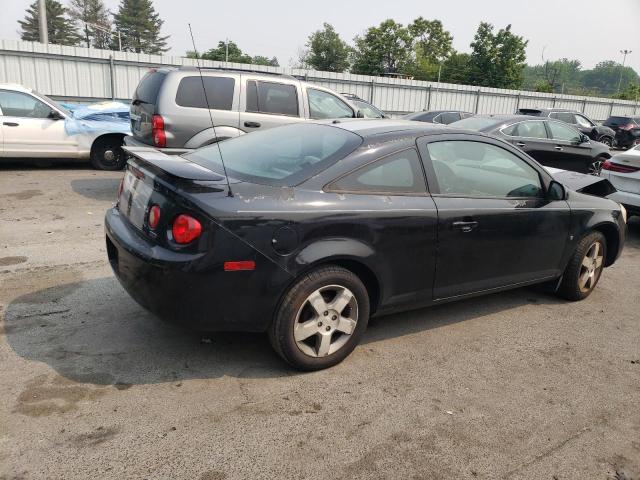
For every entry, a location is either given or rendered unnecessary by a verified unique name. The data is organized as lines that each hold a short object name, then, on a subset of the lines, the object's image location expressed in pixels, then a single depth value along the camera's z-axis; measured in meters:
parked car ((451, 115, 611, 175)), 10.34
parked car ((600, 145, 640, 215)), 7.44
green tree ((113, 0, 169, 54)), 68.50
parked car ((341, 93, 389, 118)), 12.20
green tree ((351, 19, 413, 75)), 76.38
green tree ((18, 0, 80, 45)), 80.38
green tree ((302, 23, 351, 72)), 82.94
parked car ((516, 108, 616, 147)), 18.42
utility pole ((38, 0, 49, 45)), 18.28
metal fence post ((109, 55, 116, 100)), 19.33
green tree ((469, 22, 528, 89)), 66.62
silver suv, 7.14
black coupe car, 3.07
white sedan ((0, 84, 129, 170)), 9.09
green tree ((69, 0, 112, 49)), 80.94
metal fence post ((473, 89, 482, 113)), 28.96
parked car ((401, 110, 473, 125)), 15.95
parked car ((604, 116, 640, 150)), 24.83
